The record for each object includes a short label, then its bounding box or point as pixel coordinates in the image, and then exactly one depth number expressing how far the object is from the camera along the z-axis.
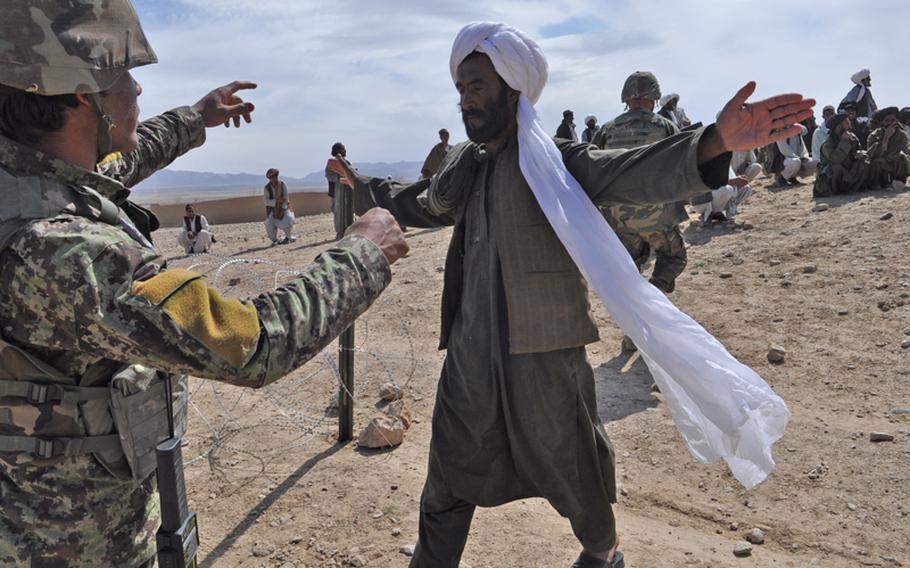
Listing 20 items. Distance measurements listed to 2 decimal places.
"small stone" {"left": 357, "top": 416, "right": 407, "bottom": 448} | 4.23
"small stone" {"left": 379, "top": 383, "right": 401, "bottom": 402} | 5.06
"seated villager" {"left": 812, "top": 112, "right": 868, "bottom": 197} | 10.38
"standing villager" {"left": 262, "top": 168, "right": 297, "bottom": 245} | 14.00
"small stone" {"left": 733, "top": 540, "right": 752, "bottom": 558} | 3.20
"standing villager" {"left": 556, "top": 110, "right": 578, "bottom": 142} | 15.74
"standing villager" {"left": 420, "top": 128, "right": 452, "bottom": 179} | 13.41
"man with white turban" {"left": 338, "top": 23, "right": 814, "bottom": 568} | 2.48
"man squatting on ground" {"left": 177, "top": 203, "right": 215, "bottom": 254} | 13.52
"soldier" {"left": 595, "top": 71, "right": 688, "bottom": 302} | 5.78
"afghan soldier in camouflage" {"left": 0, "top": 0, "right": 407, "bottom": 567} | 1.34
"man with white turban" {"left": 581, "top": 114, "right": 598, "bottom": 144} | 15.86
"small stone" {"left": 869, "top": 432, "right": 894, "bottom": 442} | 4.18
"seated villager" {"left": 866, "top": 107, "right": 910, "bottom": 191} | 10.39
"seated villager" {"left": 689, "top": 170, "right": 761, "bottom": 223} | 9.65
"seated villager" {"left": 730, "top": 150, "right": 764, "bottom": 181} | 11.42
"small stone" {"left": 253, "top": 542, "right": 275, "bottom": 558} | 3.33
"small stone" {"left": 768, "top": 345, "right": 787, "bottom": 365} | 5.58
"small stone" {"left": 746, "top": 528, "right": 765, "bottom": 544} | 3.33
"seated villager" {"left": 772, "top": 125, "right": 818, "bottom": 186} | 12.41
